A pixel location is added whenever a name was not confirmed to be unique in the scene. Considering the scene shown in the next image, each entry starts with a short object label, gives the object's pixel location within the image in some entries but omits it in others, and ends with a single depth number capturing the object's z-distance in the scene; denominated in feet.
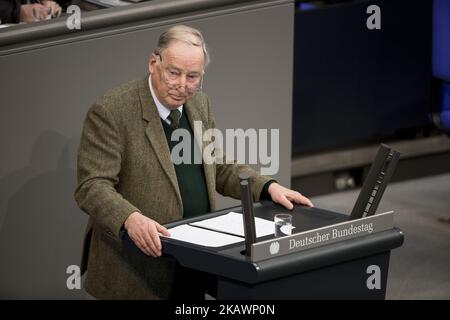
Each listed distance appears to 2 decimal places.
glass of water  22.06
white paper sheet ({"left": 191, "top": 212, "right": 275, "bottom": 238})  22.63
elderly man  22.93
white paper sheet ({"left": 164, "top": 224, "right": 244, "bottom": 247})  21.72
